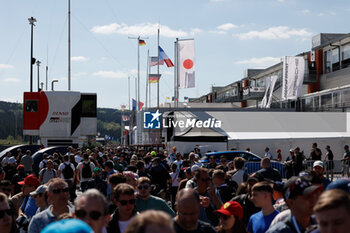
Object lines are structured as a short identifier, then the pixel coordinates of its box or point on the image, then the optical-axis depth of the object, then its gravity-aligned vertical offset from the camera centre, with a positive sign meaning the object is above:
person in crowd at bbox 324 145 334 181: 23.53 -1.64
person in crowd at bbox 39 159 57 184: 13.28 -1.28
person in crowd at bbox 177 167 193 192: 9.89 -0.97
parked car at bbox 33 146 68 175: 19.80 -1.27
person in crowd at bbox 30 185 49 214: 6.15 -0.90
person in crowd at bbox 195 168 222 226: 6.39 -0.95
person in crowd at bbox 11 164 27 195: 10.69 -1.23
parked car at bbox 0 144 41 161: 19.91 -1.09
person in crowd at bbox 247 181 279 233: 5.17 -0.89
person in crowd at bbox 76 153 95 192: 14.87 -1.30
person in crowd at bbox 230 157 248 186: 9.88 -0.95
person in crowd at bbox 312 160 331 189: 8.38 -0.73
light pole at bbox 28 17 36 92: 37.34 +5.99
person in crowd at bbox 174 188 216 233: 4.28 -0.78
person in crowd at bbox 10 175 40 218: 7.35 -1.05
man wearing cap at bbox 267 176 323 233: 4.04 -0.67
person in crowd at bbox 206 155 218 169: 15.17 -1.15
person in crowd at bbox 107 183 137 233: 5.10 -0.86
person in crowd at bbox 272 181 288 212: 6.36 -0.85
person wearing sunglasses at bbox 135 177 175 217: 6.31 -0.97
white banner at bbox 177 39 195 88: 34.66 +4.78
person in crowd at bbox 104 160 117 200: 10.87 -0.91
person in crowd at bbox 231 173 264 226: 6.79 -1.09
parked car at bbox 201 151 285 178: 22.46 -1.40
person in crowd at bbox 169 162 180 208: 13.32 -1.59
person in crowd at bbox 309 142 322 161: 22.35 -1.29
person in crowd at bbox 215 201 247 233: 5.03 -0.94
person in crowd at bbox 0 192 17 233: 4.66 -0.86
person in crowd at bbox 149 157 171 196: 12.44 -1.27
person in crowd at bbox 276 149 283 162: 27.22 -1.62
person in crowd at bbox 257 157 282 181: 8.99 -0.86
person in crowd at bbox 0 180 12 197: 7.54 -0.93
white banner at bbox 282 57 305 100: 43.19 +4.44
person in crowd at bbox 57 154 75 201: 14.69 -1.34
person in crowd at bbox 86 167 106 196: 9.93 -1.16
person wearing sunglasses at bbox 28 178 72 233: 4.99 -0.87
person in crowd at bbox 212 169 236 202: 7.84 -1.01
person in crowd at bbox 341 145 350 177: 23.24 -1.80
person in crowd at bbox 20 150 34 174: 16.95 -1.24
